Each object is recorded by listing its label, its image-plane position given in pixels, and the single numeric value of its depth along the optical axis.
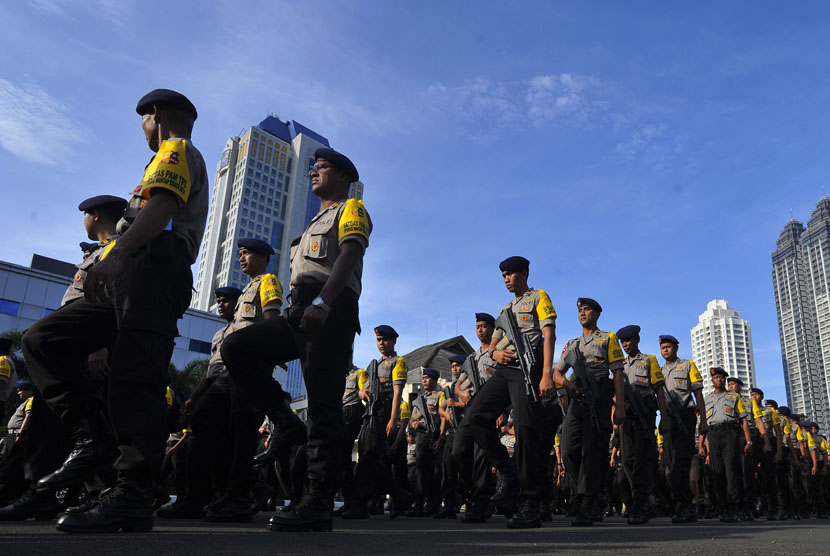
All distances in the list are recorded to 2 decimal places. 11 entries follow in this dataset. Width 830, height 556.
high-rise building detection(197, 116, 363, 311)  112.75
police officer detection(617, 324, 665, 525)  6.85
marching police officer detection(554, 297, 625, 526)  6.17
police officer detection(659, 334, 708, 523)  7.69
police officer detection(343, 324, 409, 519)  7.70
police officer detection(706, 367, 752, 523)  9.62
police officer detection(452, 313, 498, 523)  5.68
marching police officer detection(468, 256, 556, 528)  4.78
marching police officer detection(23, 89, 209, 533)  2.90
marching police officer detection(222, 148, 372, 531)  3.37
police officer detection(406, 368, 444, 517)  9.09
